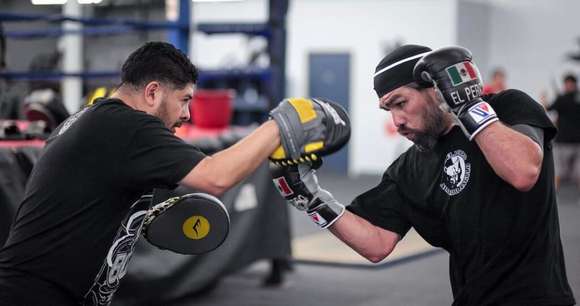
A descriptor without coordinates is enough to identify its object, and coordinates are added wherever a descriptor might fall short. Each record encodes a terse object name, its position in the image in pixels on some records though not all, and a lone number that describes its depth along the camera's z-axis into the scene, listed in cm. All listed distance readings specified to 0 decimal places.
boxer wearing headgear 203
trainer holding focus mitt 193
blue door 1397
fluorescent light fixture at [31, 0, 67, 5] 883
